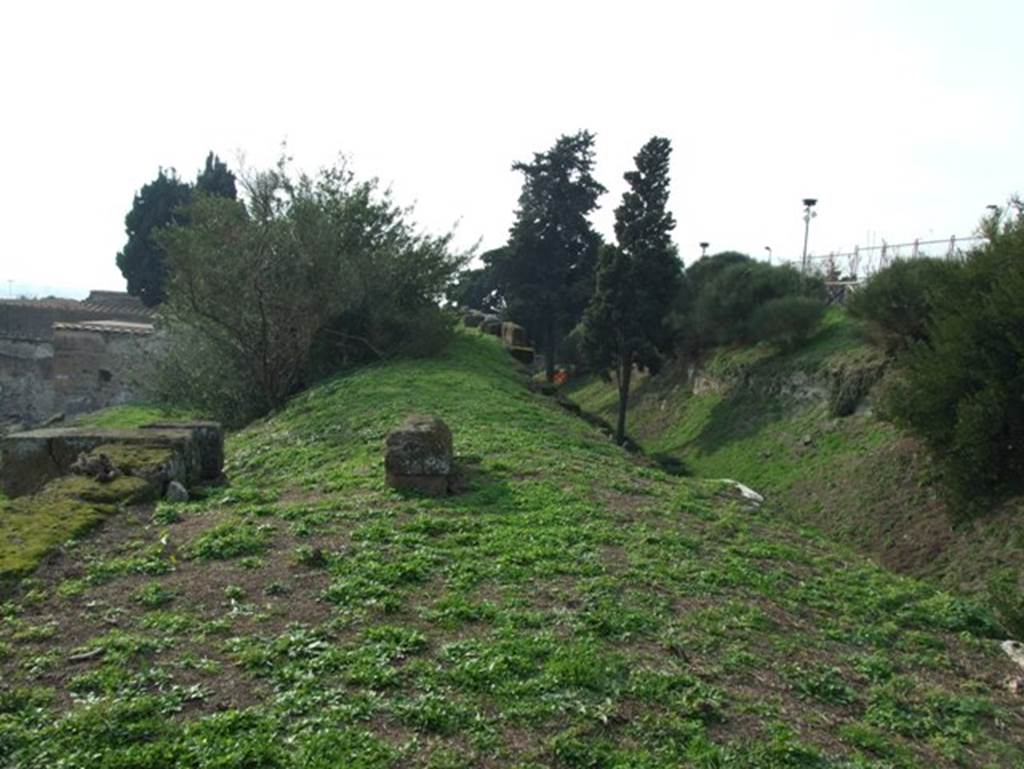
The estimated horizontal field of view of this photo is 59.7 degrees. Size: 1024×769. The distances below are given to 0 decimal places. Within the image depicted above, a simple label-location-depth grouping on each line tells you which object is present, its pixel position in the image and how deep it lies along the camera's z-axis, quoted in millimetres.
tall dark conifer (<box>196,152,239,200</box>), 41338
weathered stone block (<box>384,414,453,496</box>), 7176
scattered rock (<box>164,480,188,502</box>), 6922
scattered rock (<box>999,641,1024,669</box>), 5382
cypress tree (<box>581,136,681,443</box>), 25109
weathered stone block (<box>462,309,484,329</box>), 27859
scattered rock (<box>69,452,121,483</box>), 6793
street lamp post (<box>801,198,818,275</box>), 29381
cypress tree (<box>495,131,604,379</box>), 33812
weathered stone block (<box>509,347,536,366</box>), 23109
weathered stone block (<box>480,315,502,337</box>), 26141
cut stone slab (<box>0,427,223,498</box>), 7516
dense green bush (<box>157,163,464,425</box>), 14875
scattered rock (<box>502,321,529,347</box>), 24406
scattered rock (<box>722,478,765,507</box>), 9062
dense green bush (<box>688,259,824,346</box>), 25875
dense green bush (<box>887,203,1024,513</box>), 12438
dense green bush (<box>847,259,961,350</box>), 18125
